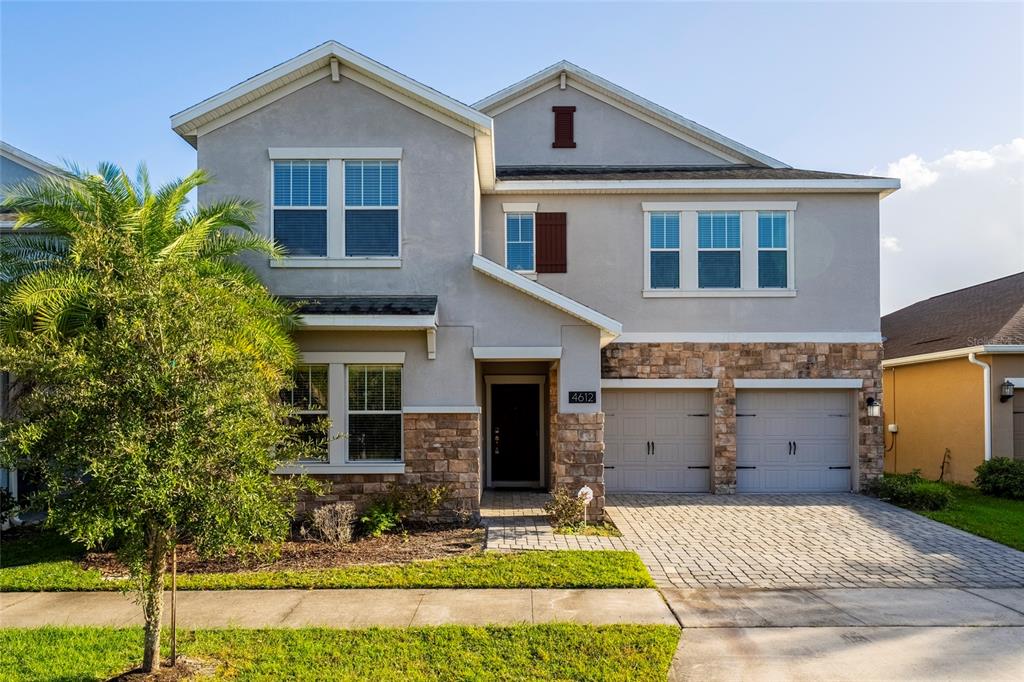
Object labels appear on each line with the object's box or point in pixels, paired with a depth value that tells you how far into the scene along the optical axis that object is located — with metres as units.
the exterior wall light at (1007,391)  14.91
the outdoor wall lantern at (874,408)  14.15
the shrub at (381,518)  10.31
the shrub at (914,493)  12.55
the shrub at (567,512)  10.77
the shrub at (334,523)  9.88
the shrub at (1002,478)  13.79
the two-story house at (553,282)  11.26
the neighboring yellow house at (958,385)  15.06
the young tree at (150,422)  5.08
